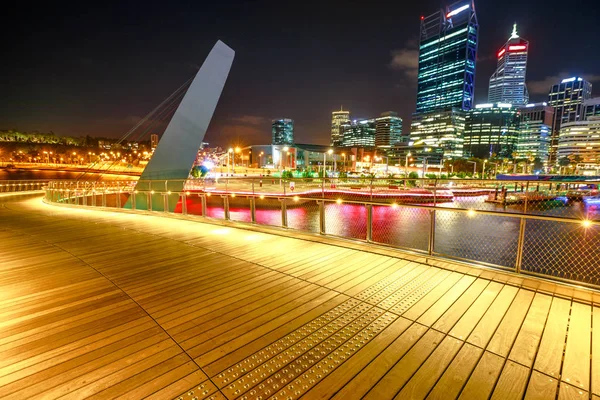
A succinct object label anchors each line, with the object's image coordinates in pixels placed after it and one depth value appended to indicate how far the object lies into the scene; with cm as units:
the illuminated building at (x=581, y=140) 13938
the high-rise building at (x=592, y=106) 18775
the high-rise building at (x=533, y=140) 14520
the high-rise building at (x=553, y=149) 16450
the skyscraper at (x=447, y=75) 14362
